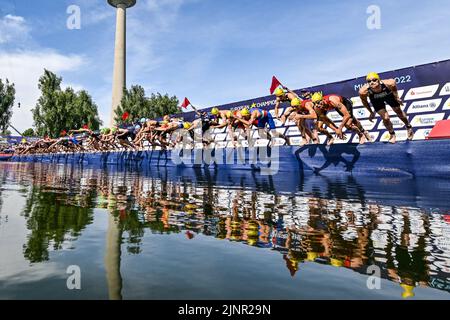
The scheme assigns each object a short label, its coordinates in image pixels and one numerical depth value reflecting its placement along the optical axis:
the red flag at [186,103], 16.30
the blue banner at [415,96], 9.09
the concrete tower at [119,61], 40.97
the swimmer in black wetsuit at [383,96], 7.66
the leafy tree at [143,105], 38.28
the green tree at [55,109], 42.25
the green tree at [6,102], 46.19
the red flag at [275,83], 11.67
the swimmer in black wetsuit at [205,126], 14.07
